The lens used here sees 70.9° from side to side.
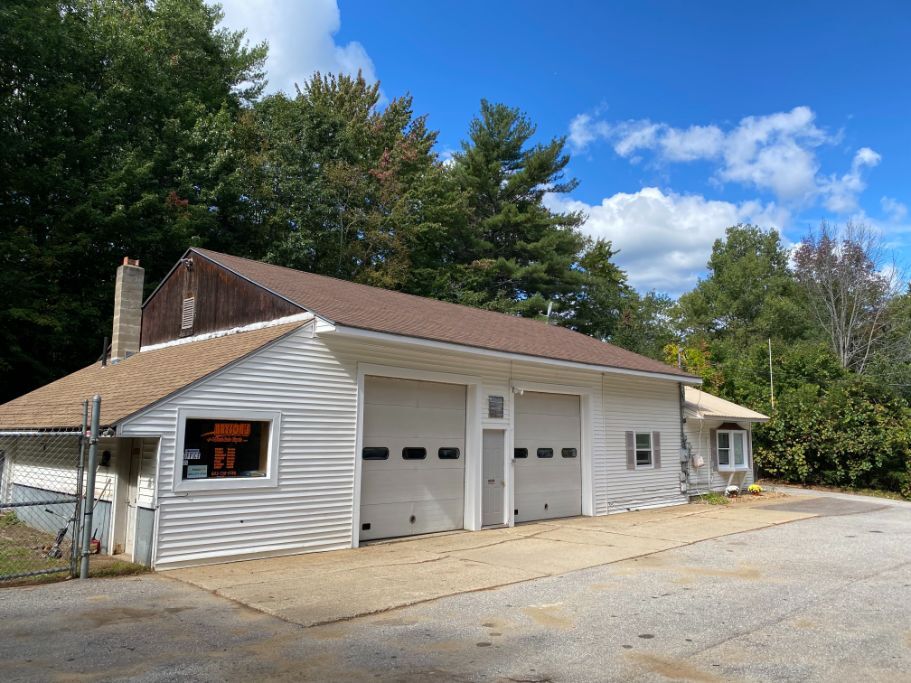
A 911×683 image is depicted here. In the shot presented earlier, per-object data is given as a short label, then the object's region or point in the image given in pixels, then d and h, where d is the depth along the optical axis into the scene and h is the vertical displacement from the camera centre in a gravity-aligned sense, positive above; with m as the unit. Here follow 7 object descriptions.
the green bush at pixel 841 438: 20.02 +0.31
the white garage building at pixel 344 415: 8.59 +0.42
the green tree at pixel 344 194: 24.27 +9.94
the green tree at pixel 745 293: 42.50 +10.92
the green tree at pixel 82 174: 18.33 +8.06
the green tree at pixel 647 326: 37.22 +7.58
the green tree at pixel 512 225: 31.59 +11.04
